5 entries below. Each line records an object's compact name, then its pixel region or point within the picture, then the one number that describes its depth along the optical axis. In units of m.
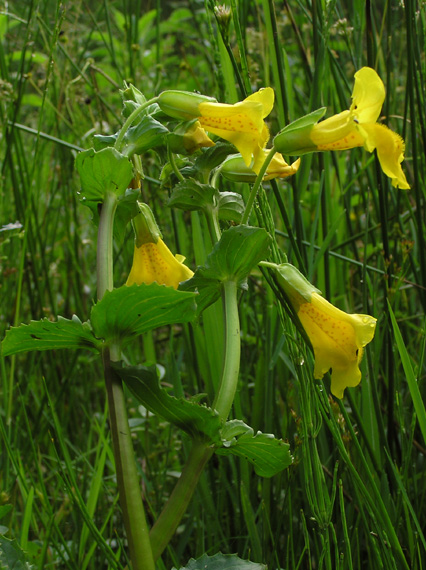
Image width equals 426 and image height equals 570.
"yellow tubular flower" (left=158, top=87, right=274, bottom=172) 0.33
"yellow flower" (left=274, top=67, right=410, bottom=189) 0.32
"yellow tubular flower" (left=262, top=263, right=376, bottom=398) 0.34
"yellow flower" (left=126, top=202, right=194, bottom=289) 0.35
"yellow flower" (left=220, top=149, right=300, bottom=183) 0.35
